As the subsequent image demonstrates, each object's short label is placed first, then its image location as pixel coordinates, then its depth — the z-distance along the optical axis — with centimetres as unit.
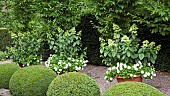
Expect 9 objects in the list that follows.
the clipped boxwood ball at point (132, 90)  300
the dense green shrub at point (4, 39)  1255
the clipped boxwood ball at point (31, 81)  446
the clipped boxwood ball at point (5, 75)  516
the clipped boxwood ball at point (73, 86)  371
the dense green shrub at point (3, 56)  1109
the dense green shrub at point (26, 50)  680
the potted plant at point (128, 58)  466
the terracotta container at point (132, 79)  465
